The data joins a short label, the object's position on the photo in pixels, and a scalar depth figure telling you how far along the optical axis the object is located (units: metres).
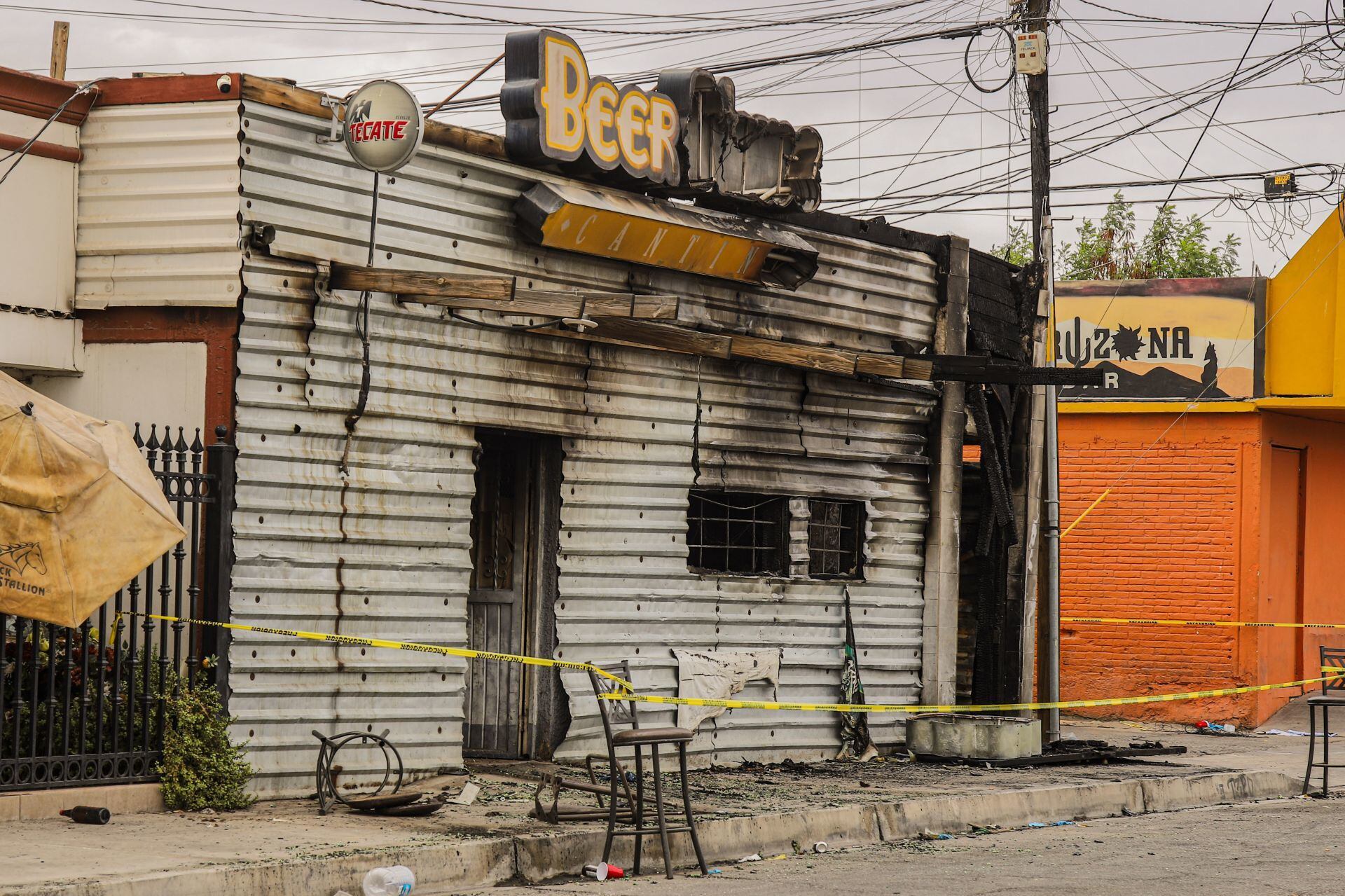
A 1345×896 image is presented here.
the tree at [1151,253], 40.22
